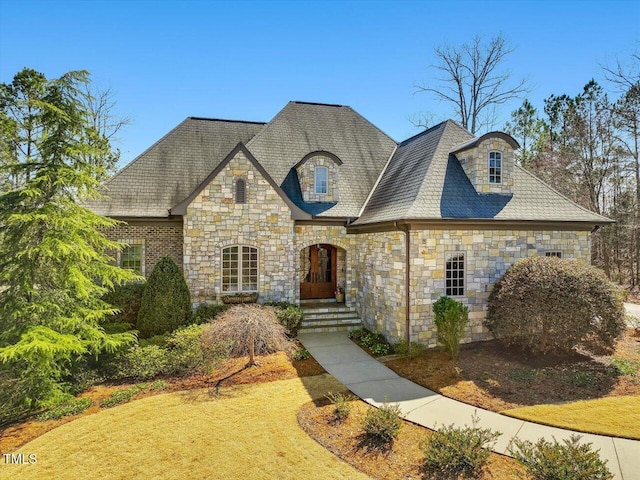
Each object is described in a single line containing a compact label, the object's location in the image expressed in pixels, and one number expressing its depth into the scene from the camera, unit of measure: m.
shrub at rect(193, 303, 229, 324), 11.35
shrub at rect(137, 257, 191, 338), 10.90
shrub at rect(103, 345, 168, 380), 8.70
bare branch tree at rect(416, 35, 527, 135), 23.92
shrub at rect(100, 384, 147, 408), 7.38
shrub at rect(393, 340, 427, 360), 9.85
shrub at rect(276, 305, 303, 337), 11.40
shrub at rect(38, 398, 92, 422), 6.87
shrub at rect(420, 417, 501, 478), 5.05
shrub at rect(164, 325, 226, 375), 8.95
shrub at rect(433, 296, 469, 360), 9.20
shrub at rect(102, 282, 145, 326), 11.56
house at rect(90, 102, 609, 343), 10.67
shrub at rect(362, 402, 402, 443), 5.87
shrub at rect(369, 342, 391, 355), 10.50
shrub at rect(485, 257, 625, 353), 8.68
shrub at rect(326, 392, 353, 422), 6.66
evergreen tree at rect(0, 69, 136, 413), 7.24
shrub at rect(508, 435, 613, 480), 4.51
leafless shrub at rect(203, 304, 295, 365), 9.10
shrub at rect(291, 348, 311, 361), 9.95
